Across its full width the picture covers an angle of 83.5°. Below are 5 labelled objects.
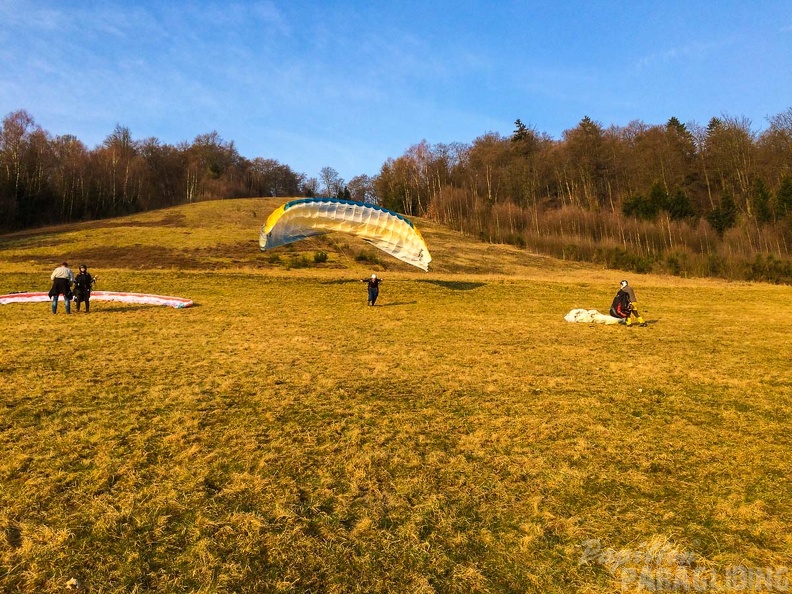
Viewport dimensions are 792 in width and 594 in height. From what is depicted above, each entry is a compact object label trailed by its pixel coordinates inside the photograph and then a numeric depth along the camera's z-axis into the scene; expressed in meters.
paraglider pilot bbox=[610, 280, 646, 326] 17.53
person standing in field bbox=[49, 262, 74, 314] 16.31
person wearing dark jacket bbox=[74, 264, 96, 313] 17.02
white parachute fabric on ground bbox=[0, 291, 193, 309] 19.07
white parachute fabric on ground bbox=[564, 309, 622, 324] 17.98
